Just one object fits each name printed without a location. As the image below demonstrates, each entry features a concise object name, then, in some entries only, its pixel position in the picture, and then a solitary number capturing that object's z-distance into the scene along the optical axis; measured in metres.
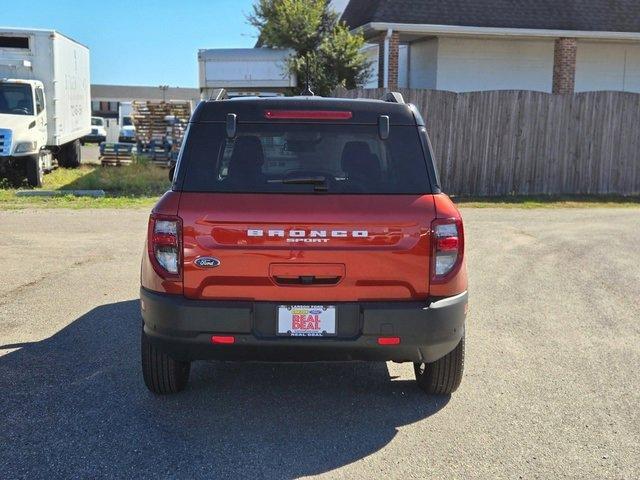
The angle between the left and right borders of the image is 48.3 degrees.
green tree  20.11
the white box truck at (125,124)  33.73
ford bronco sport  3.98
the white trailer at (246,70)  22.23
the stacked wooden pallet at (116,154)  22.38
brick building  20.08
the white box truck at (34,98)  16.70
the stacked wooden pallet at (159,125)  23.30
